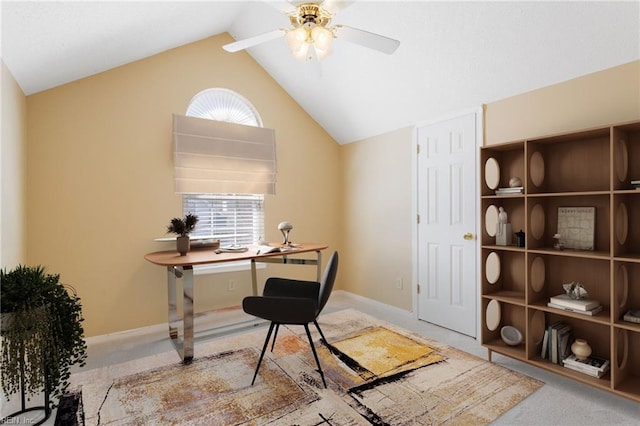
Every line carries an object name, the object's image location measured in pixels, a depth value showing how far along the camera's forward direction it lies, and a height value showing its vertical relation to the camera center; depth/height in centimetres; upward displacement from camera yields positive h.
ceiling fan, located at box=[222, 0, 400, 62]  179 +110
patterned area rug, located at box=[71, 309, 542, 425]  189 -122
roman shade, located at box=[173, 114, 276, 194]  343 +65
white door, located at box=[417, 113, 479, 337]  306 -14
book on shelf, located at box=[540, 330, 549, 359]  233 -102
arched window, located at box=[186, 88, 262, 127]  365 +128
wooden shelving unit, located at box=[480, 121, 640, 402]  199 -30
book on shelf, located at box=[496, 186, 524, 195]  246 +15
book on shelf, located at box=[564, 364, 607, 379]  204 -108
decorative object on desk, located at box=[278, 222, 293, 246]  336 -17
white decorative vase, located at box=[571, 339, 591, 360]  215 -97
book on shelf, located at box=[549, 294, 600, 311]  210 -65
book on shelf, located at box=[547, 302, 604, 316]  209 -69
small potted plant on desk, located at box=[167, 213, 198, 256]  293 -17
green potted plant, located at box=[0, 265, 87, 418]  154 -59
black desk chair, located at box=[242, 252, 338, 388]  210 -64
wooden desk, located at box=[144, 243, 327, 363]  252 -55
